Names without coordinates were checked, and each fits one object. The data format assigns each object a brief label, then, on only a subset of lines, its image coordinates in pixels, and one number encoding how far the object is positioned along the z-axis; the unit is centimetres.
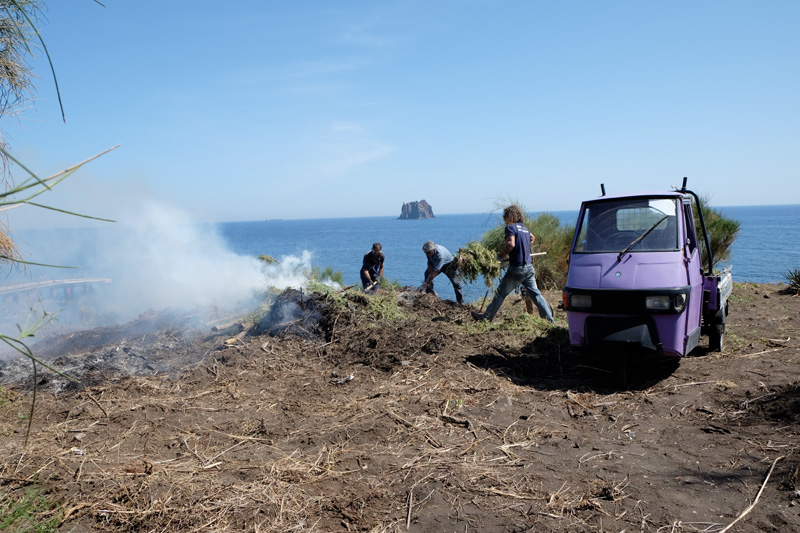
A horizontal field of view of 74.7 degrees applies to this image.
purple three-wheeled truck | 593
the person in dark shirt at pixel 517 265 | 887
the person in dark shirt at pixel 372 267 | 1318
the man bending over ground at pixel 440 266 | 1223
